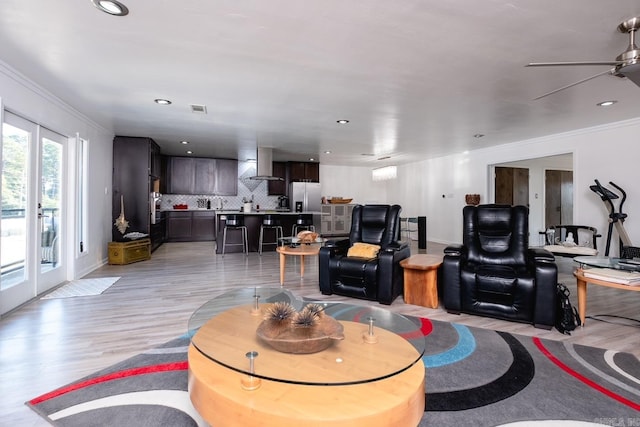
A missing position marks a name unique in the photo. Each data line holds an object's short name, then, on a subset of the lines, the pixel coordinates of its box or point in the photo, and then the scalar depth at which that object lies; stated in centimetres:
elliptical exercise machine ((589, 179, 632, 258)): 467
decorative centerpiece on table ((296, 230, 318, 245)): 473
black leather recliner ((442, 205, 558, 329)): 278
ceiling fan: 213
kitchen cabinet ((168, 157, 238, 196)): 880
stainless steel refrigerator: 939
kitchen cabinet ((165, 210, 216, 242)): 880
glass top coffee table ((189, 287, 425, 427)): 121
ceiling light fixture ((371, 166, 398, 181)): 855
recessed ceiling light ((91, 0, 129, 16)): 202
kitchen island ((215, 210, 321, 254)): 704
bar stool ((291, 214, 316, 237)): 707
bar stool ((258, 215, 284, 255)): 688
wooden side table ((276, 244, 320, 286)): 423
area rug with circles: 159
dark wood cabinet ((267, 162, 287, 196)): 947
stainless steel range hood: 733
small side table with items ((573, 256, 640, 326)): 257
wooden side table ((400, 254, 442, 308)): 335
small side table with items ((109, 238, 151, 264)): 550
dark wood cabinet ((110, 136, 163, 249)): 595
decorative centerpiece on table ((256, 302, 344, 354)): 151
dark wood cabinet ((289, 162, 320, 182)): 951
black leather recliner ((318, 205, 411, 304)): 348
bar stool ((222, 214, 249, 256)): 667
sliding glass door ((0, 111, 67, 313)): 314
